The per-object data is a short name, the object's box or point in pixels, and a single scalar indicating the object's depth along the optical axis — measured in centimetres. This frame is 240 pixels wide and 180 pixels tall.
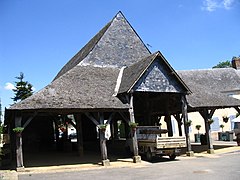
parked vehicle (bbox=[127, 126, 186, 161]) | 1491
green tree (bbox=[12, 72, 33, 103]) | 4768
